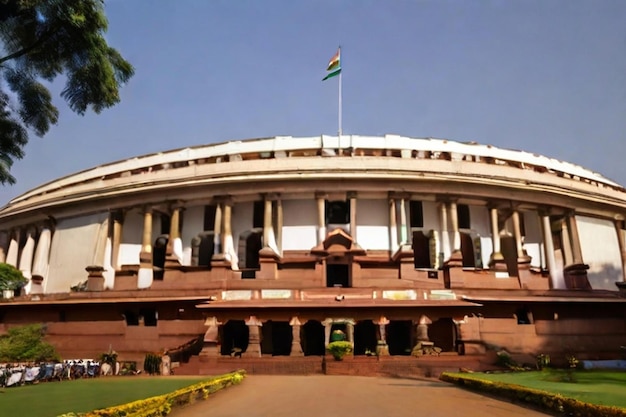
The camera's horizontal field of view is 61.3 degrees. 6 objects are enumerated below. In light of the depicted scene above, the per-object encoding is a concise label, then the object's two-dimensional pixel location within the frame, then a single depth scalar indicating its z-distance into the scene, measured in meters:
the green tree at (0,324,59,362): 21.81
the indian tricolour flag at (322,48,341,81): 31.97
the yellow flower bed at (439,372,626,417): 8.55
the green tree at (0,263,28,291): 30.08
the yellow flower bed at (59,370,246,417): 7.97
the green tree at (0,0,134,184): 11.36
